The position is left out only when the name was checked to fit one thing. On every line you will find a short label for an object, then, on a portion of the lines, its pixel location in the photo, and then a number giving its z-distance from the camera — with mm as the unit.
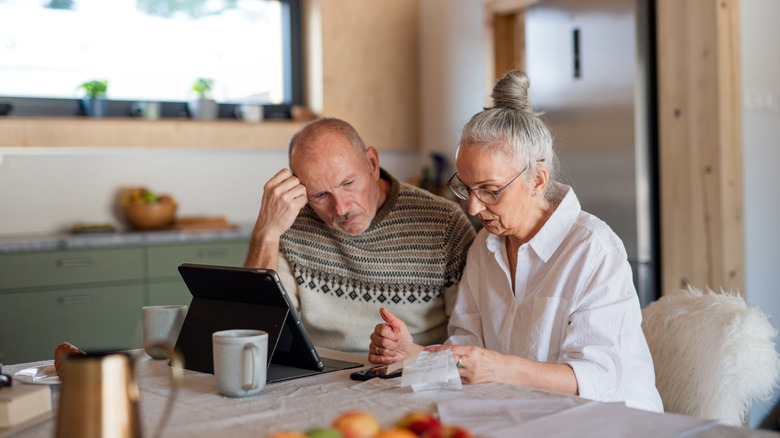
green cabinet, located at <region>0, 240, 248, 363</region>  3367
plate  1462
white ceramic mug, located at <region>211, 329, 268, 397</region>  1275
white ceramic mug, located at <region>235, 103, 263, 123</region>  4523
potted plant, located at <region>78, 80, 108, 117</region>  4031
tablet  1443
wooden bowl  3936
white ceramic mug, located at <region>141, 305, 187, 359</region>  1642
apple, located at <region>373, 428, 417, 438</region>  863
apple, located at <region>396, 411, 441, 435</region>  926
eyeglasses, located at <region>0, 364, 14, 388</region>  1288
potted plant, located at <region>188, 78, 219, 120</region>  4359
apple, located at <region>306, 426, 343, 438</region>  877
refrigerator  3469
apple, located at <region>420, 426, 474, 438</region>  867
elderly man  2045
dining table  1069
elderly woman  1498
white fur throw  1578
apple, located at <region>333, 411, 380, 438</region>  909
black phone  1416
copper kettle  865
